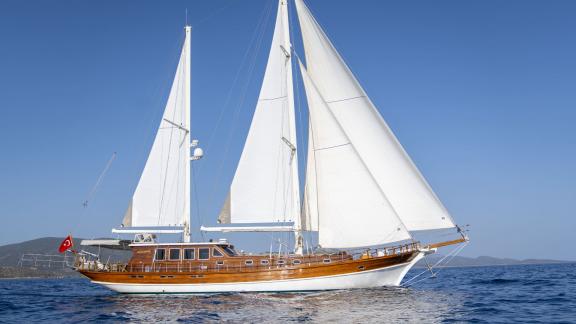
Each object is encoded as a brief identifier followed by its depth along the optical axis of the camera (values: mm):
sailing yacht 25109
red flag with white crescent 27953
